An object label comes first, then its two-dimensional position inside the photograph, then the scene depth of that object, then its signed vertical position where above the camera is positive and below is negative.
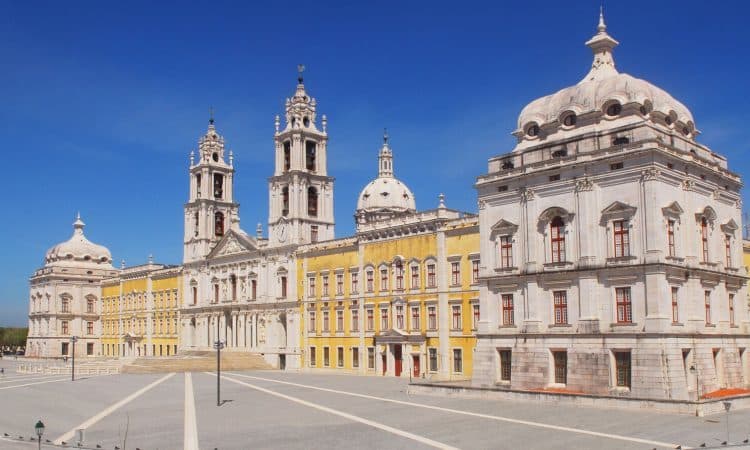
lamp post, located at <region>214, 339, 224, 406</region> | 39.18 -3.92
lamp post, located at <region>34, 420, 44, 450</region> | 23.01 -3.18
